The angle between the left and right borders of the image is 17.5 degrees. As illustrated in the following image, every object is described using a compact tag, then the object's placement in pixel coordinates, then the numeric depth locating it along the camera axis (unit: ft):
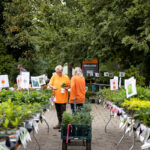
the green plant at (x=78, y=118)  32.80
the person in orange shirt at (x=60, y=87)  46.51
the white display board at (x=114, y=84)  49.99
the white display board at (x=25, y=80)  44.78
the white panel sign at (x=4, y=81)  52.10
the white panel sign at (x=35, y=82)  51.31
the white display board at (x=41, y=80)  54.05
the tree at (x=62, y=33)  95.65
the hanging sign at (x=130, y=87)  33.07
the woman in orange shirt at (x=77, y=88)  45.49
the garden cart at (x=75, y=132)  32.38
